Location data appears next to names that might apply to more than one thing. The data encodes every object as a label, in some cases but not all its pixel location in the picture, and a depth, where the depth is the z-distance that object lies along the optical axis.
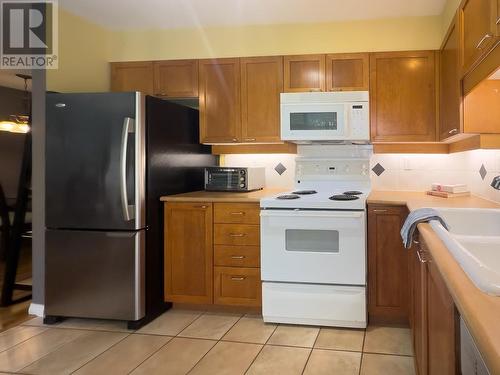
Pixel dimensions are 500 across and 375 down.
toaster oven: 3.58
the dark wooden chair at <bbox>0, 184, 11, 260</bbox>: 3.81
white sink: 0.92
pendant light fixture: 5.76
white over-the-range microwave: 3.30
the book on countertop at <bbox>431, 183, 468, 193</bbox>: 3.05
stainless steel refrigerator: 2.96
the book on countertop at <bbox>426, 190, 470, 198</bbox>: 3.04
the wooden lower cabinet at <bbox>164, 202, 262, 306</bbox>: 3.20
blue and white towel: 1.80
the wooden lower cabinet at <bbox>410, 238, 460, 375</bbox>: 1.12
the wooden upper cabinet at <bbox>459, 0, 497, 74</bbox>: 1.71
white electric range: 2.94
